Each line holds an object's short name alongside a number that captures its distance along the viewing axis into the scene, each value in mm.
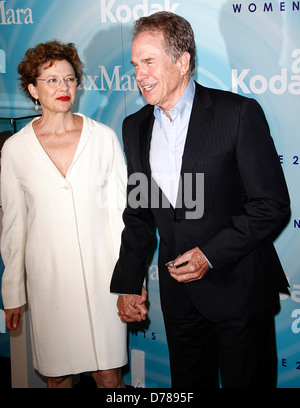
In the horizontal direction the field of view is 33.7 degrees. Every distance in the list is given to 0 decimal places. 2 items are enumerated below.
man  1753
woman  2102
